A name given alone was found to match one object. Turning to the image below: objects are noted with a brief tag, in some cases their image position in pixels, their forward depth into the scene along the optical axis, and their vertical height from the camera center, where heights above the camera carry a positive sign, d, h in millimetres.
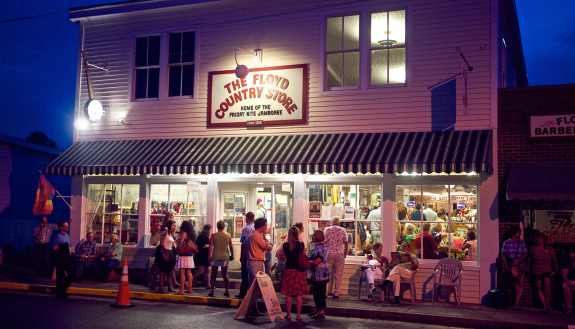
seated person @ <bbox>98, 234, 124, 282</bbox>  13789 -1611
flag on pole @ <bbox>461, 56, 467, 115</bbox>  11391 +2666
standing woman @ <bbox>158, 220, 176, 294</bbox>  12078 -1302
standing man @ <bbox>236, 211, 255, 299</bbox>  11109 -1674
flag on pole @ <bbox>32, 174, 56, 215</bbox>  14774 +42
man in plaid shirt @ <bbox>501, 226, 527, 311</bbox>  10766 -1044
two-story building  11727 +2207
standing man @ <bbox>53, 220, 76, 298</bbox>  11680 -1646
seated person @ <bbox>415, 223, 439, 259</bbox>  11961 -880
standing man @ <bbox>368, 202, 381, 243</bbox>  12500 -413
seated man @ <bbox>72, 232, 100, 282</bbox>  13727 -1511
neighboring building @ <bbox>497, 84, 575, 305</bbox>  10836 +1103
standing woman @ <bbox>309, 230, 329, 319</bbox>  9789 -1439
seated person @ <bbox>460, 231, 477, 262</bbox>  11664 -909
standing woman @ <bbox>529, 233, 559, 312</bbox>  10570 -1220
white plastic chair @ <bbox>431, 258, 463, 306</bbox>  11203 -1456
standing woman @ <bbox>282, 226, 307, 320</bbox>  9570 -1379
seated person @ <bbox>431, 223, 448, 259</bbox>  11938 -658
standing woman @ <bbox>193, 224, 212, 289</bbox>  12492 -1327
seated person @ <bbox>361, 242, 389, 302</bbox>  11461 -1415
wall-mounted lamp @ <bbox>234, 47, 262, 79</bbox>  13617 +3596
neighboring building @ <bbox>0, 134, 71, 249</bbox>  18875 +462
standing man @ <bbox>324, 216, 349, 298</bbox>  12000 -1069
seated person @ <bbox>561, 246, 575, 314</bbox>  10367 -1476
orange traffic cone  10523 -1956
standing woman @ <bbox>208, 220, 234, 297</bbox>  11906 -1119
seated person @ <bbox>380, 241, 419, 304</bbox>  11180 -1377
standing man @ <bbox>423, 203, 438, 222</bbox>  12008 -184
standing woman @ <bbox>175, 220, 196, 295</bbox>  11819 -1364
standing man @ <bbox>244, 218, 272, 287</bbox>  9930 -978
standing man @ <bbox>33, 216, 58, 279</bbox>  14422 -1489
